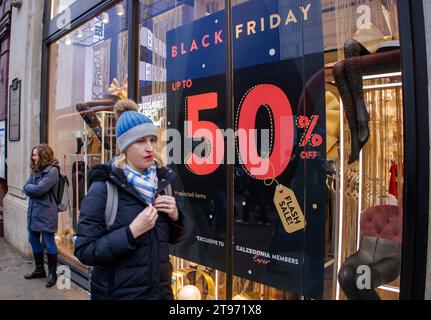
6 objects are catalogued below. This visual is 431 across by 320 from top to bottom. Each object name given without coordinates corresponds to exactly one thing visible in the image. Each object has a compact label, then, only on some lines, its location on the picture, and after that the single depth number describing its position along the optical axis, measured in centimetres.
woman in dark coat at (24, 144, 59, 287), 421
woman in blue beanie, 175
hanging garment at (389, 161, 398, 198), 234
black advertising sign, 266
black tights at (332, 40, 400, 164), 251
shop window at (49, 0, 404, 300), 245
